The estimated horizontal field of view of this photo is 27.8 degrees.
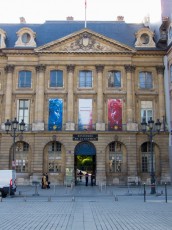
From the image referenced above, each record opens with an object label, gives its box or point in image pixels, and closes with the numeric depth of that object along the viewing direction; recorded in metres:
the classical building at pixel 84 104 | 39.66
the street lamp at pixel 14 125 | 30.01
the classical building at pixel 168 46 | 40.31
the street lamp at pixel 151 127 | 26.78
